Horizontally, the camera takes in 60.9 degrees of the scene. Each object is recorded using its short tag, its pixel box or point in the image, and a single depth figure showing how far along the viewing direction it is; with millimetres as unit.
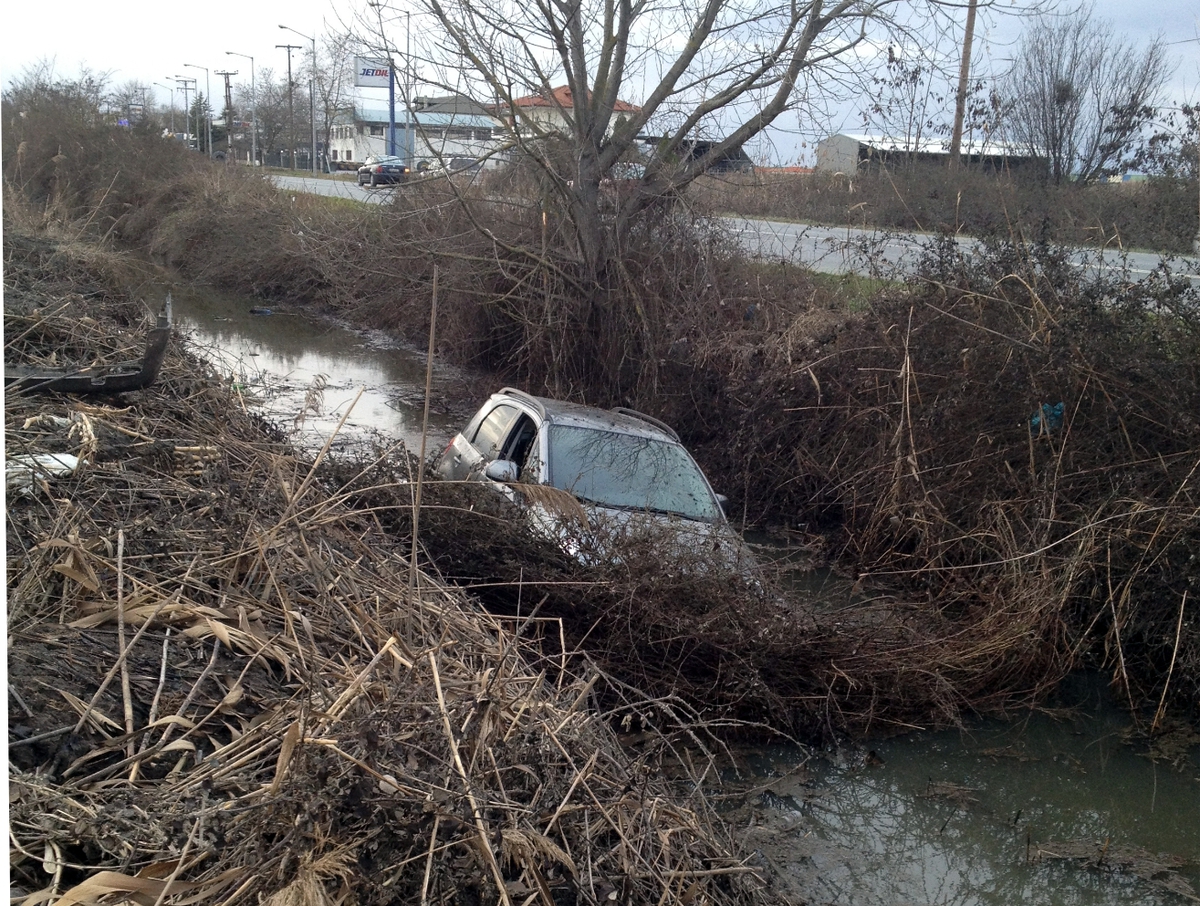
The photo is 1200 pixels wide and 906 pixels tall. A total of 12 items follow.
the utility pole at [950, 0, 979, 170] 13344
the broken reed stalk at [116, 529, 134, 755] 3355
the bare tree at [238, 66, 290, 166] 67438
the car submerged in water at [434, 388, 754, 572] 6389
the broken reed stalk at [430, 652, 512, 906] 2758
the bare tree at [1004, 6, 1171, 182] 21656
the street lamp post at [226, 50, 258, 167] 63188
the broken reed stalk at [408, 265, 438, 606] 3086
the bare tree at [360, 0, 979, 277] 13156
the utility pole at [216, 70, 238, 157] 57009
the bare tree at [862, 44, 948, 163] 13227
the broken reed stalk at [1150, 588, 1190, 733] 6824
